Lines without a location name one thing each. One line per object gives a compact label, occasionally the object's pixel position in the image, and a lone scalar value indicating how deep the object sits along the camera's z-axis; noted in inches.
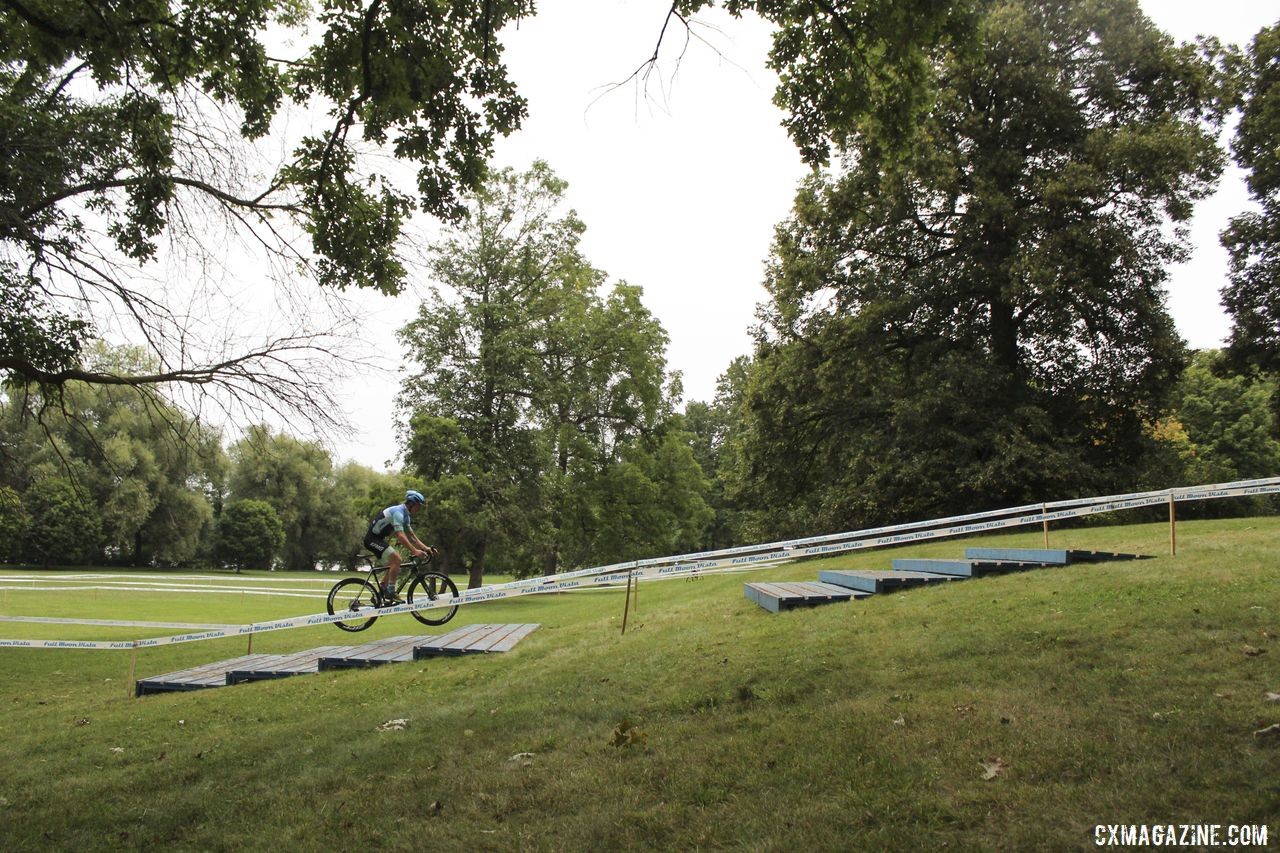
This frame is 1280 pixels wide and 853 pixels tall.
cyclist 418.5
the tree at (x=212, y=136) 320.2
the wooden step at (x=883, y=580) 409.7
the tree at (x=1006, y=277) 846.5
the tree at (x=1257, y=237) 940.0
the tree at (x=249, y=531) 2677.2
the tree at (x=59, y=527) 2138.3
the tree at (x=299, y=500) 2696.9
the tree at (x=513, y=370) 1213.1
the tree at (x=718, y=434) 2422.0
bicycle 447.8
